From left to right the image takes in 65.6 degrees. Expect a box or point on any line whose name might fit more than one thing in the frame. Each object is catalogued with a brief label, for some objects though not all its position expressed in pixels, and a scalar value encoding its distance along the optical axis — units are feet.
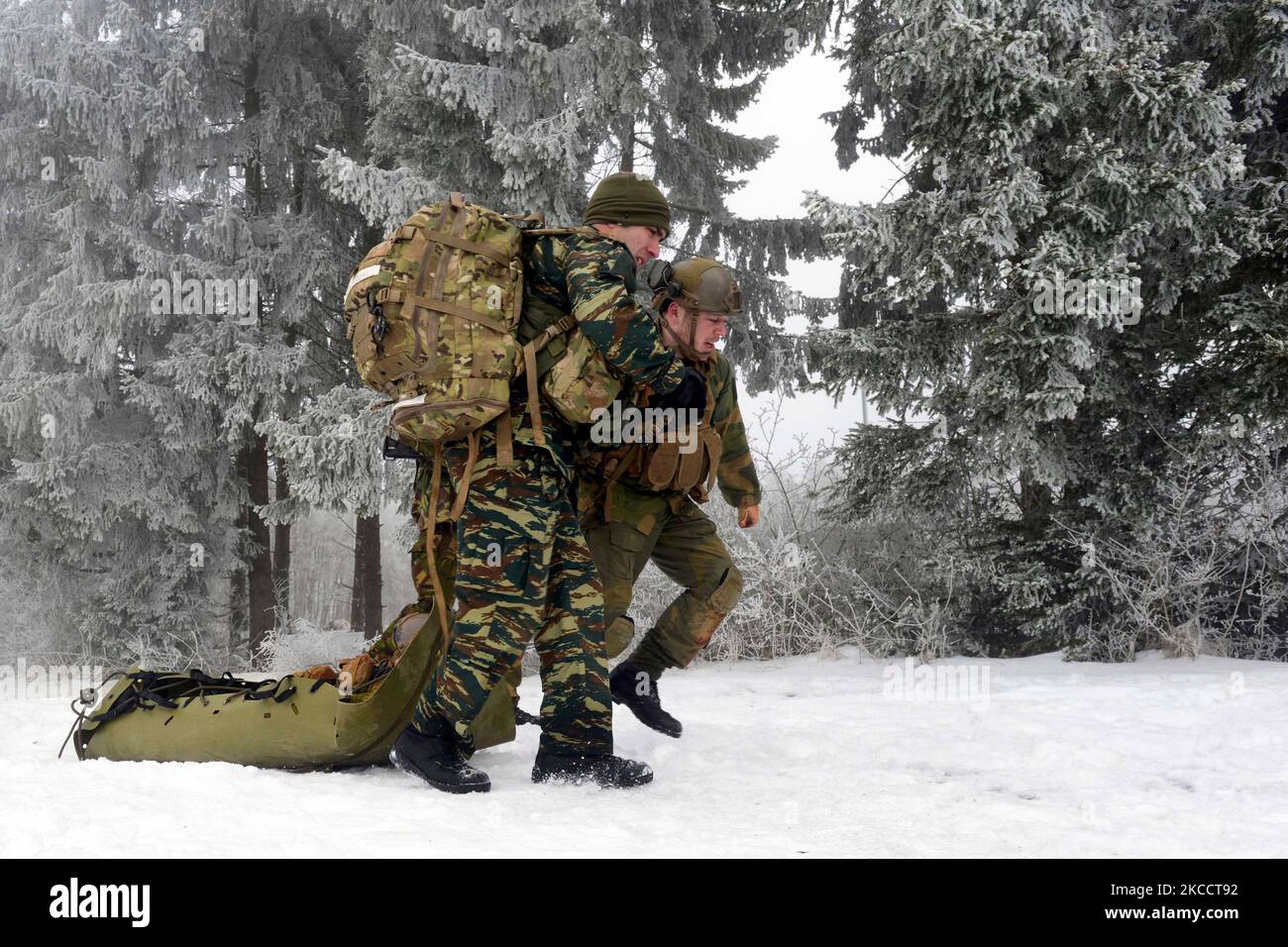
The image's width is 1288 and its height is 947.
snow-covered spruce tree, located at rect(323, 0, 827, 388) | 26.61
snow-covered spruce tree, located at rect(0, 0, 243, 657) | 36.37
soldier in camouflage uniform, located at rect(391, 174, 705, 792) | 10.44
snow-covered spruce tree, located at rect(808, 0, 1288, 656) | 18.94
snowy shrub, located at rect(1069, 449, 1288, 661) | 19.53
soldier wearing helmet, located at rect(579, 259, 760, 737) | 12.48
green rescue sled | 11.21
